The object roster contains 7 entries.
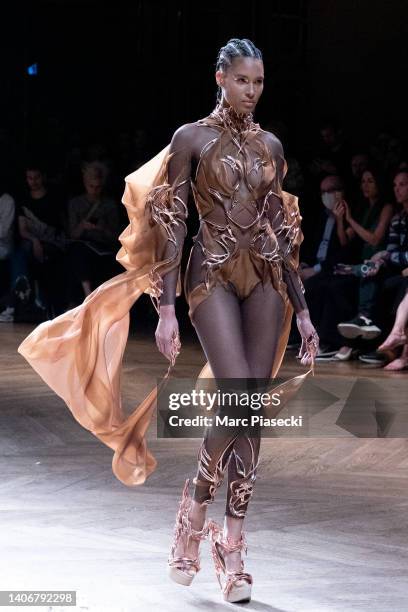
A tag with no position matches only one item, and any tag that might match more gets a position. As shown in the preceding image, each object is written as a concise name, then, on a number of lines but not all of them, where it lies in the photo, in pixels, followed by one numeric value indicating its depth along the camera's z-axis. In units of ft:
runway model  21.35
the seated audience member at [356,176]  51.93
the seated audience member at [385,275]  47.55
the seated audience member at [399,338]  45.80
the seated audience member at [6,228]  60.59
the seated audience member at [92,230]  58.03
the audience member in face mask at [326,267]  50.06
